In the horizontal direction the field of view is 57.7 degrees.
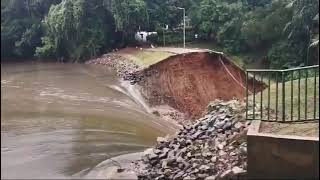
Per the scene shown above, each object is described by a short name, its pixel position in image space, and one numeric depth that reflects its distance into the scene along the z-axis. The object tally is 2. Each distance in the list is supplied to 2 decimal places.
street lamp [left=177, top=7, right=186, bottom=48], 24.29
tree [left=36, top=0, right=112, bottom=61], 24.07
